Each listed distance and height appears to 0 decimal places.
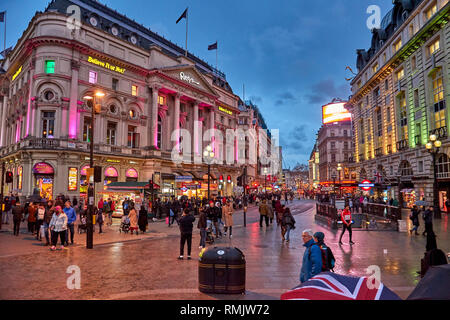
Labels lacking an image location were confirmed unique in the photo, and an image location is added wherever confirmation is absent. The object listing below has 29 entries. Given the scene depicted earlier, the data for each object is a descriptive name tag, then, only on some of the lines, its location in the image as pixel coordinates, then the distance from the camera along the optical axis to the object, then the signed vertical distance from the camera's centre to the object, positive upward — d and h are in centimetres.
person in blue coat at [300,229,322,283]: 541 -143
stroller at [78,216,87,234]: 1676 -239
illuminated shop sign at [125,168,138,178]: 4045 +123
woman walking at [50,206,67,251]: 1251 -176
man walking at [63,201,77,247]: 1381 -153
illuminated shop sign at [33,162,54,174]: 3205 +157
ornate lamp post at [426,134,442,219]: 2372 -23
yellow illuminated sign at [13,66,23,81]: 4024 +1483
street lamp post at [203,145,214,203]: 2776 +269
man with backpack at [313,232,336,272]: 575 -137
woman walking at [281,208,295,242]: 1469 -199
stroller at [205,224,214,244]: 1458 -262
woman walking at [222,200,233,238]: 1656 -179
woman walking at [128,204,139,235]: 1712 -206
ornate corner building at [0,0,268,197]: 3341 +1049
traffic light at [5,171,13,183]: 1914 +42
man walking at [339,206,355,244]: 1399 -183
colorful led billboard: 6169 +1384
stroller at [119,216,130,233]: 1800 -249
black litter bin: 678 -200
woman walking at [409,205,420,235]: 1667 -203
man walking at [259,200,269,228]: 2092 -195
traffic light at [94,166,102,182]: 1377 +39
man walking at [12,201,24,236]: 1625 -162
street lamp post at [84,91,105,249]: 1289 -128
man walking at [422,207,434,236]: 1081 -155
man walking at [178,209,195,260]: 1084 -166
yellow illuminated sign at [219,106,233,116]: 6053 +1430
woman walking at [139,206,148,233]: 1775 -228
